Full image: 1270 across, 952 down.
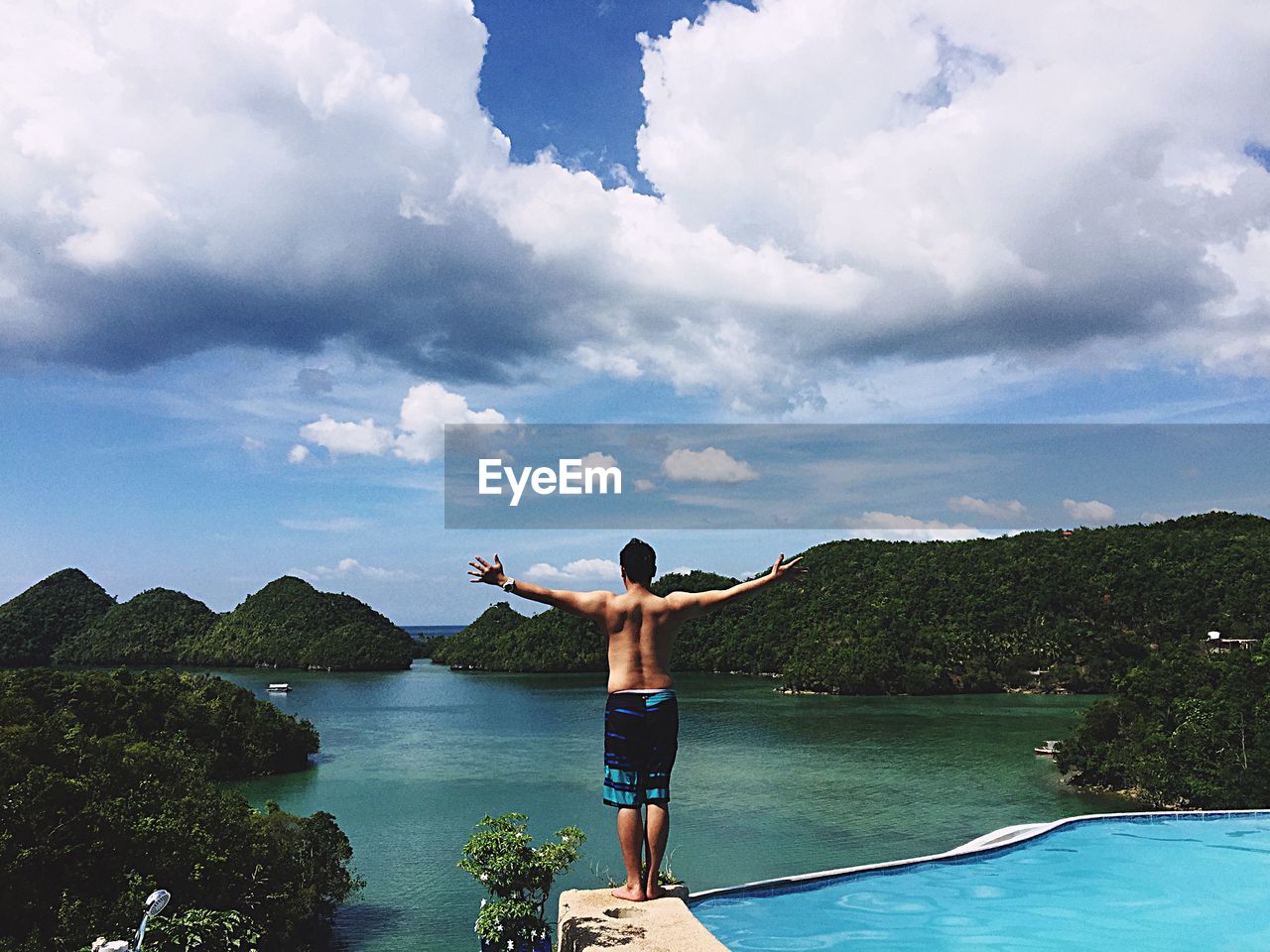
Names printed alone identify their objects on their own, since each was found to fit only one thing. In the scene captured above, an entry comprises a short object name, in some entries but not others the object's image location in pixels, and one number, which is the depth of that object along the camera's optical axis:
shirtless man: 3.33
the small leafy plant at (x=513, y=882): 7.39
